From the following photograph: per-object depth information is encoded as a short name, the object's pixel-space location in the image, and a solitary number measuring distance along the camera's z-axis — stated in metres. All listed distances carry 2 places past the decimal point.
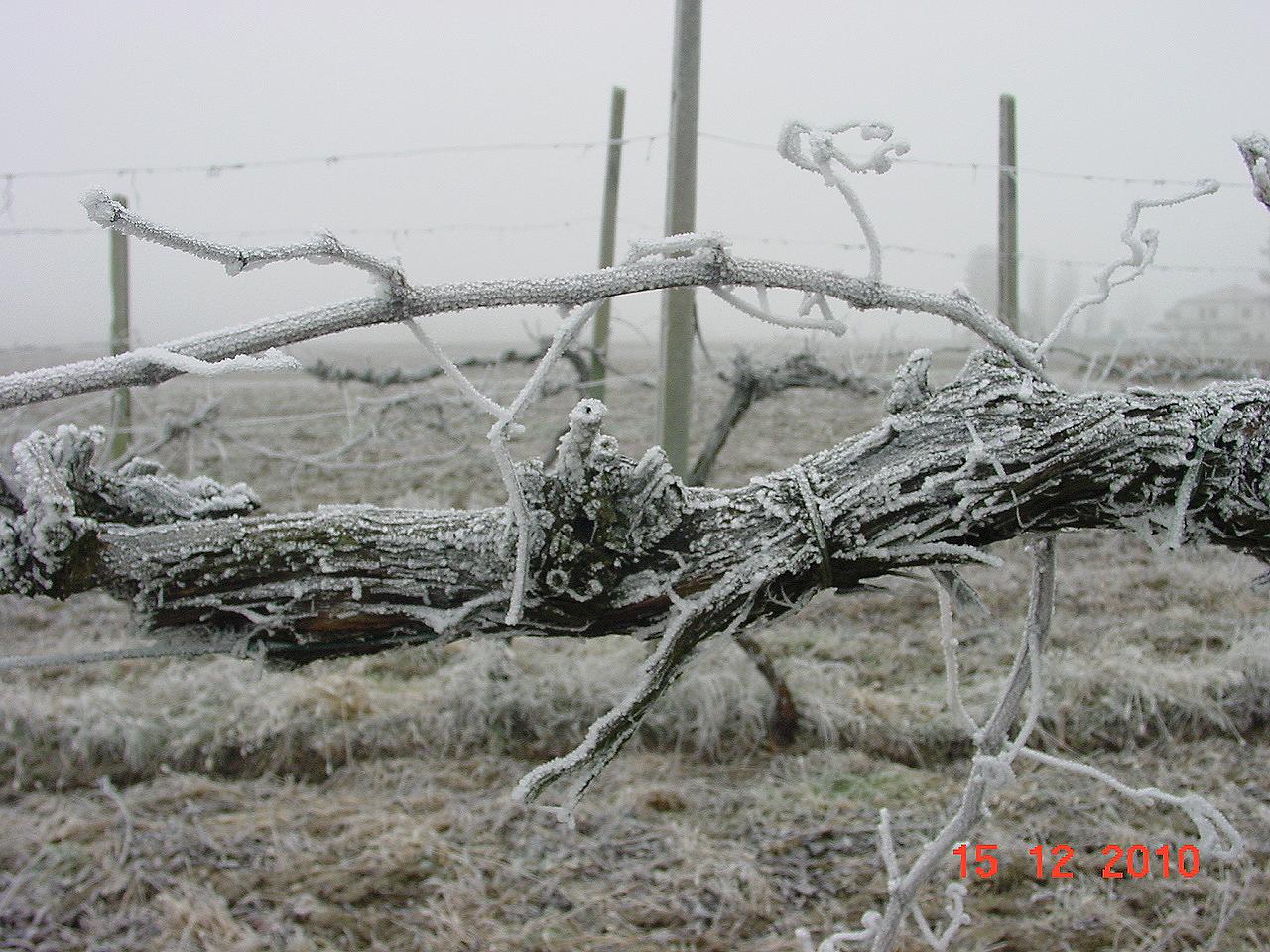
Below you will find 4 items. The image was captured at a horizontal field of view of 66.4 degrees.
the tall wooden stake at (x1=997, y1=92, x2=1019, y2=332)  3.41
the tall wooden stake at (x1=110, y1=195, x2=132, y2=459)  3.71
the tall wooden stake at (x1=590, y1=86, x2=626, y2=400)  3.19
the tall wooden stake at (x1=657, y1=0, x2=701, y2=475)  2.58
